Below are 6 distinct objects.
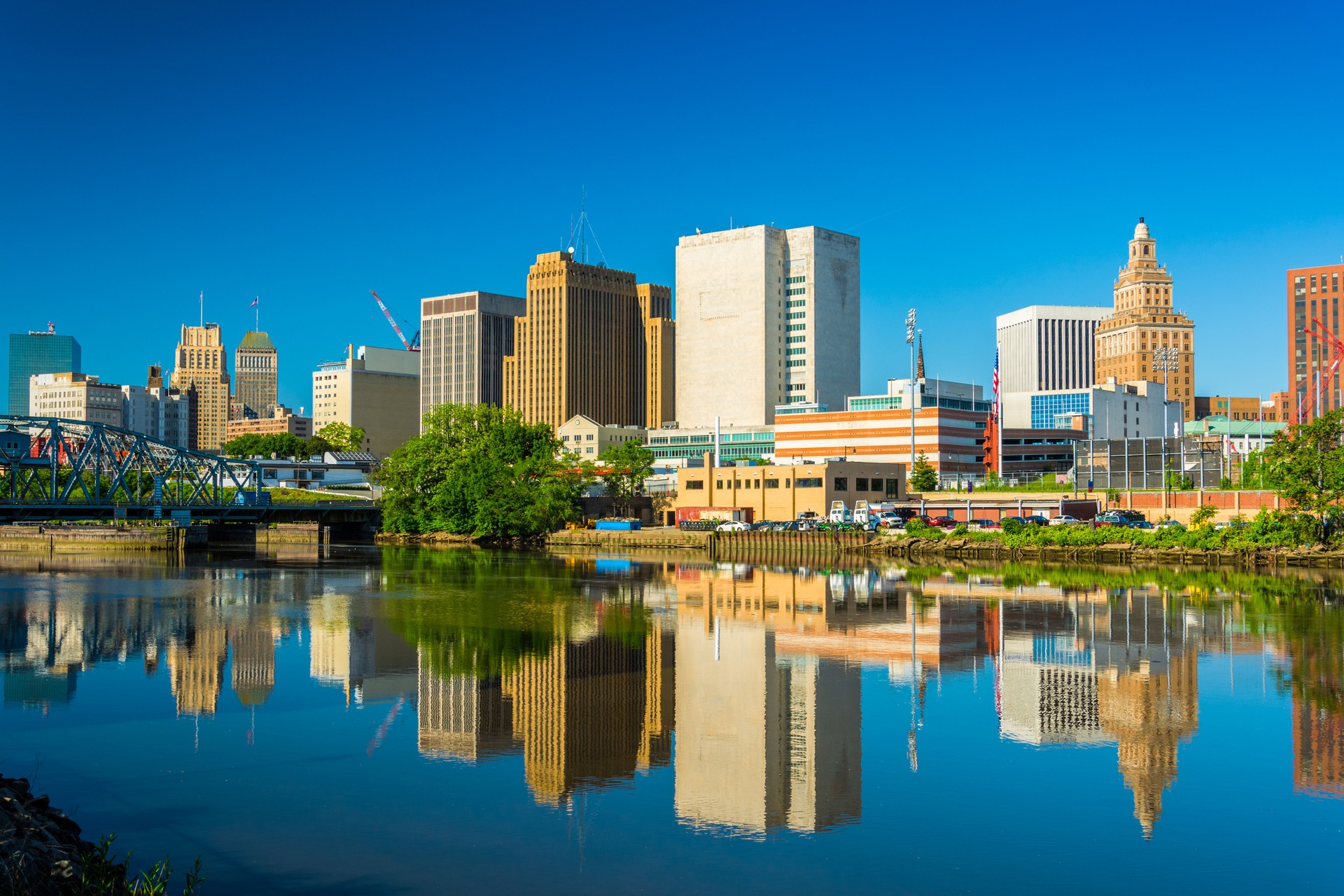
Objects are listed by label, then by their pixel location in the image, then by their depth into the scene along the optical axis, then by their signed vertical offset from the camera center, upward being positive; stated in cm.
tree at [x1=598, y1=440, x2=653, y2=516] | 16375 +64
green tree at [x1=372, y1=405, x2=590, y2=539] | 14375 -31
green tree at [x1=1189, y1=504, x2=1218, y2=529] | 10712 -368
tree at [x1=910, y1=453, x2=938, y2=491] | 15675 -45
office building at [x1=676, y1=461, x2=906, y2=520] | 15000 -140
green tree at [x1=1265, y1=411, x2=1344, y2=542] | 9569 +68
